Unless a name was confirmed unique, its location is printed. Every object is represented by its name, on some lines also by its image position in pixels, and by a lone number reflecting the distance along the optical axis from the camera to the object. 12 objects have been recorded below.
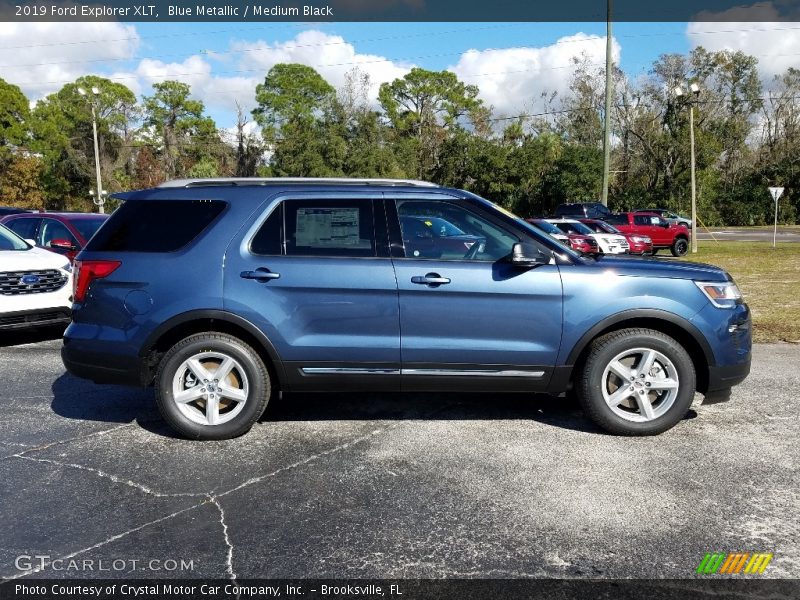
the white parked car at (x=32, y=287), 8.07
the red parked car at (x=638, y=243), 23.79
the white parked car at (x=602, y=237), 21.47
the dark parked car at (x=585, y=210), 29.94
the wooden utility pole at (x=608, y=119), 26.73
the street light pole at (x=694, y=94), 24.62
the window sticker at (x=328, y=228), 4.71
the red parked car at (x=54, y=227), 10.34
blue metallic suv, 4.60
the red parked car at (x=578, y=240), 19.69
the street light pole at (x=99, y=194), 41.49
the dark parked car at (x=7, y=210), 18.69
